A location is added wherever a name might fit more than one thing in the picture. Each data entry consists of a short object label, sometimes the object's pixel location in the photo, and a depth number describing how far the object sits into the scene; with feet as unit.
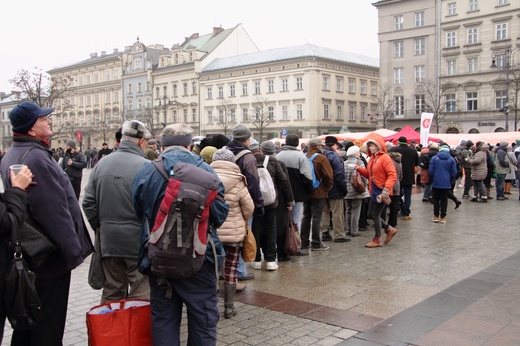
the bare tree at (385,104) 187.21
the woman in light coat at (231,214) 17.51
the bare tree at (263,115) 207.62
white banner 71.36
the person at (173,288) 11.81
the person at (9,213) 9.65
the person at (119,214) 14.92
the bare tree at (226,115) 220.19
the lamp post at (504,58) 159.98
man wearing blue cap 11.08
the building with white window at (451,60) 164.35
